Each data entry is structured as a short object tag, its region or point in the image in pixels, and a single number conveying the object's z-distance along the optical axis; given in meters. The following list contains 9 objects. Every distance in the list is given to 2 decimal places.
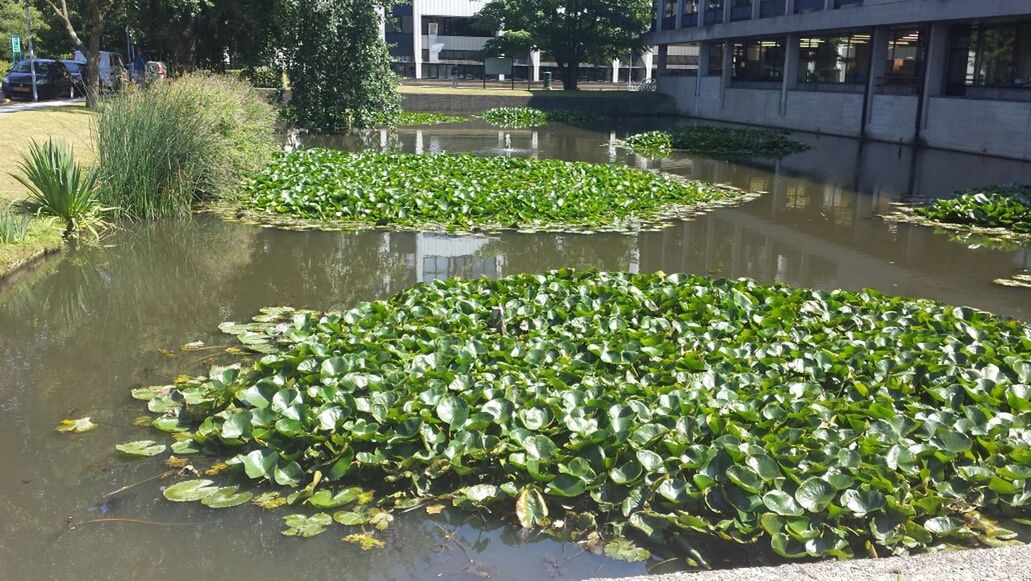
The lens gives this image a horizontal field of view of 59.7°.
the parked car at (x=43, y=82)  29.95
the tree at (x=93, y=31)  23.86
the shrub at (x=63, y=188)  10.68
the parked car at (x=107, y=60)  35.39
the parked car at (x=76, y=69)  32.70
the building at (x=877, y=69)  23.05
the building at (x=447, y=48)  68.06
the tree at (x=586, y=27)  45.59
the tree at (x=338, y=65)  26.23
